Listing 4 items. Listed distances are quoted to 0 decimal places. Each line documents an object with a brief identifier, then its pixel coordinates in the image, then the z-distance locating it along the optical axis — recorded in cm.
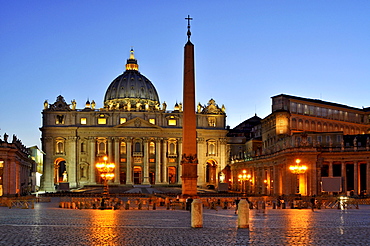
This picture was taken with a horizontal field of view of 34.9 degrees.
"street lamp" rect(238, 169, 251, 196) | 8510
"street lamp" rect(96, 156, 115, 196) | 4466
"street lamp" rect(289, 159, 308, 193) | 4714
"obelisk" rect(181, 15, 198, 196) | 4394
